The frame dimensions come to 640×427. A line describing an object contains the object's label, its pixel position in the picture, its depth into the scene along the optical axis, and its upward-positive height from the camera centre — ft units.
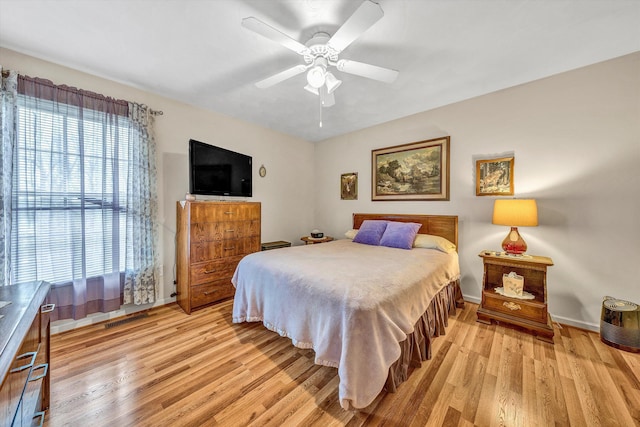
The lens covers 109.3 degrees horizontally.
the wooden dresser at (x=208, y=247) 8.64 -1.51
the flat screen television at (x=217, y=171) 9.59 +1.81
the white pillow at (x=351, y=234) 11.86 -1.20
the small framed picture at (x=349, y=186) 13.38 +1.51
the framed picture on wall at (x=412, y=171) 10.23 +1.98
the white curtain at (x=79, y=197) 6.50 +0.41
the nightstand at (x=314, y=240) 13.12 -1.69
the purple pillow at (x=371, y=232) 10.39 -1.00
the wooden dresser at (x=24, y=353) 2.32 -1.83
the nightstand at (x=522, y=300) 7.08 -2.93
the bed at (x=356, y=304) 4.34 -2.26
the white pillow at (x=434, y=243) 8.83 -1.28
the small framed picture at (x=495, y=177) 8.57 +1.38
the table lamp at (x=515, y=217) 7.18 -0.17
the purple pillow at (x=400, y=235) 9.37 -1.00
